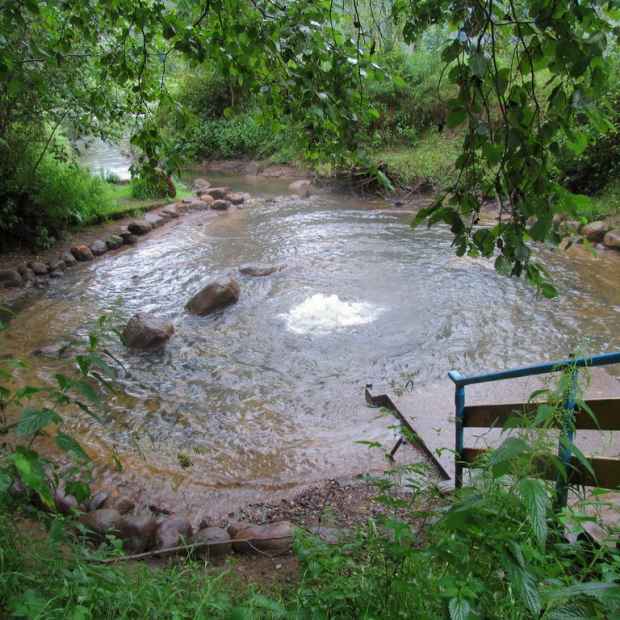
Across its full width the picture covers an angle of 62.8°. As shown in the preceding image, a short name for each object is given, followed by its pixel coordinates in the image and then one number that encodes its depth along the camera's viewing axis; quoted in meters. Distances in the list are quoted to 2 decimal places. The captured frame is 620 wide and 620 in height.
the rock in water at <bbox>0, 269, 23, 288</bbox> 8.17
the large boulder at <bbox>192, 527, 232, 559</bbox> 3.24
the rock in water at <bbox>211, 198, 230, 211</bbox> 14.60
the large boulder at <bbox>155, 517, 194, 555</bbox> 3.31
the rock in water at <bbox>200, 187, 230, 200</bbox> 15.59
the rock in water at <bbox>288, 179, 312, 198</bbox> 17.16
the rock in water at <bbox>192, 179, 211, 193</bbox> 17.38
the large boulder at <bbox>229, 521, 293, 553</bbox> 3.21
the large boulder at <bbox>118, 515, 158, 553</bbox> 3.33
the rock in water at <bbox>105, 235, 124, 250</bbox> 10.51
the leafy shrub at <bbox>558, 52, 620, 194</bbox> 11.12
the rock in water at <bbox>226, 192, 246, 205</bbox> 15.28
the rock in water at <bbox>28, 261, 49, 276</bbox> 8.73
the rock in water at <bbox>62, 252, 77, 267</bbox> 9.36
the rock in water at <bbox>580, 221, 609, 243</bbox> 9.81
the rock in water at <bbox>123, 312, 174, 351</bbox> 6.41
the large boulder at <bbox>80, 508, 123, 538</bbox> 3.35
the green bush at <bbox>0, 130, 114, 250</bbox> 8.70
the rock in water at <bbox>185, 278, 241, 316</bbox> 7.54
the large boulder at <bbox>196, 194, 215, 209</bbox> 14.36
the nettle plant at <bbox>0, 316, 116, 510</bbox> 1.60
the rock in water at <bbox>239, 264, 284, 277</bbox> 9.10
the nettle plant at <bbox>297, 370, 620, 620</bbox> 1.38
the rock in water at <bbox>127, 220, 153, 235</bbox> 11.36
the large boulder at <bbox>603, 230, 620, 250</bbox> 9.32
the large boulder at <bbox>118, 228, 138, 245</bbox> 10.95
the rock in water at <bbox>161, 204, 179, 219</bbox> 13.00
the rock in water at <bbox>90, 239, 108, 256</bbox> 10.07
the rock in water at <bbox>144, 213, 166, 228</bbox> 12.18
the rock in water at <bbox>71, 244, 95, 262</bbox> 9.70
